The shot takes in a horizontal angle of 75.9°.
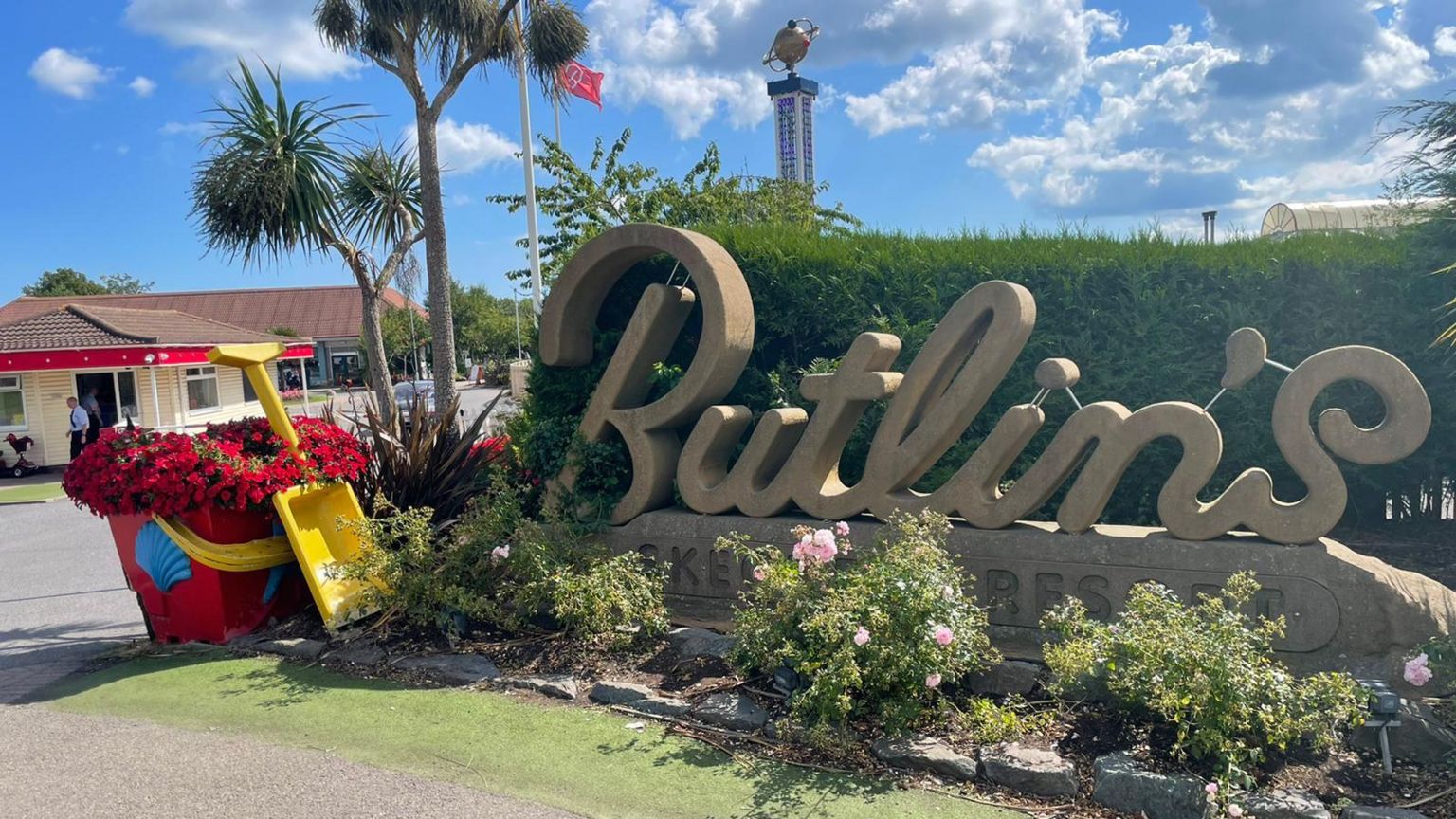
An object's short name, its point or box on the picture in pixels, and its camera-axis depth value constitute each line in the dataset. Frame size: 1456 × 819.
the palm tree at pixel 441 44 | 10.43
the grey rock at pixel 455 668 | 5.10
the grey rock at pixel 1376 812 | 3.26
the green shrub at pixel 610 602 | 5.20
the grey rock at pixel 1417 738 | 3.72
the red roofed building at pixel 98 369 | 20.02
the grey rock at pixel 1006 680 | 4.44
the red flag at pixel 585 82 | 17.48
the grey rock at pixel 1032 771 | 3.61
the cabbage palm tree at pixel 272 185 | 10.17
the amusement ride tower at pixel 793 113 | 17.11
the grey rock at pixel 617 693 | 4.67
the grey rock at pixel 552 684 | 4.80
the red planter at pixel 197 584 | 5.80
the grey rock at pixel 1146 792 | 3.42
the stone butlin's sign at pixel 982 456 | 4.44
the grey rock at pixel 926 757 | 3.77
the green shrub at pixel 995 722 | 3.91
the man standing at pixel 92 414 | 17.38
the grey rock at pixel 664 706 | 4.49
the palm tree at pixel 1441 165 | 6.03
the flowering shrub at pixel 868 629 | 4.05
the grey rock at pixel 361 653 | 5.41
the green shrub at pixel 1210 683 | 3.58
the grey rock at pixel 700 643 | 5.11
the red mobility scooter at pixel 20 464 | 19.78
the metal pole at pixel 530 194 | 15.20
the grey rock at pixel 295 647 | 5.57
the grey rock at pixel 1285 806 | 3.33
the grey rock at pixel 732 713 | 4.30
